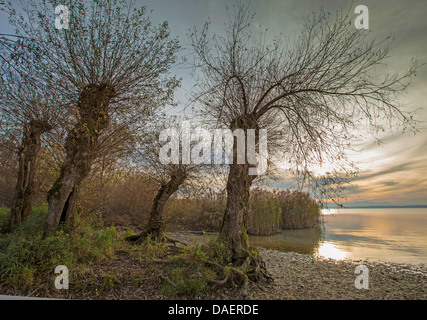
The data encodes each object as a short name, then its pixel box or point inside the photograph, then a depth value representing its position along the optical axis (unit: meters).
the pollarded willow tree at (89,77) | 6.41
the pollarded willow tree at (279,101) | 5.61
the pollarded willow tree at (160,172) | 9.39
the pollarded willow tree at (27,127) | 8.25
